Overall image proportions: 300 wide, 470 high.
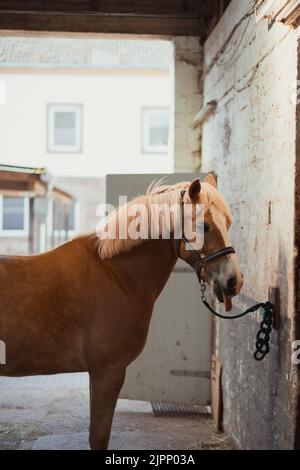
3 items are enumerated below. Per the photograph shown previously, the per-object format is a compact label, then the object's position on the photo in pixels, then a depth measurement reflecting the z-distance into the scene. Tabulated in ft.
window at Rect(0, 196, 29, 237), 61.67
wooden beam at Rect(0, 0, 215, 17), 20.04
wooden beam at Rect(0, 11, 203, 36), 20.36
